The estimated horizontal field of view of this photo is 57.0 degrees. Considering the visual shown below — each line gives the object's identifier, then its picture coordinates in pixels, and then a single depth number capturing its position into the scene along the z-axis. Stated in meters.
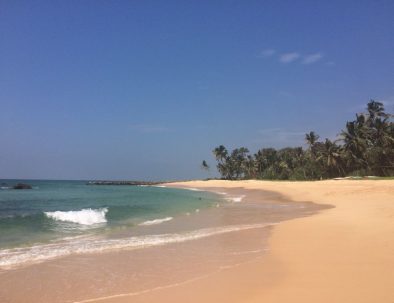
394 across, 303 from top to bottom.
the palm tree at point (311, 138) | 74.50
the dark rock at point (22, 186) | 82.03
